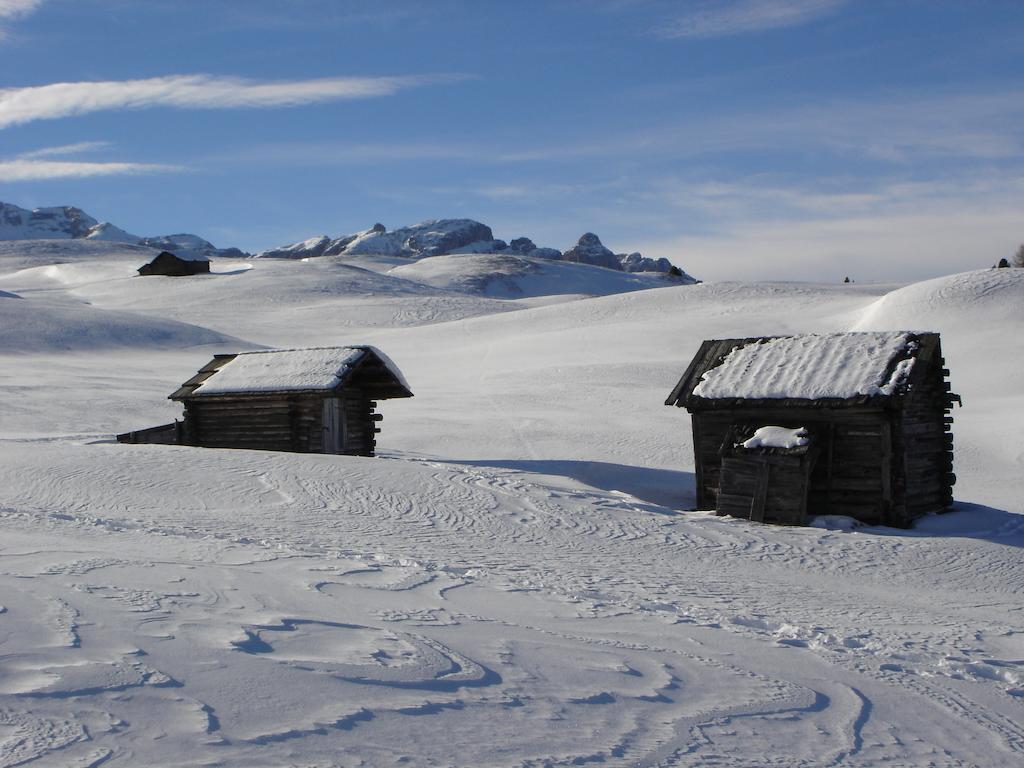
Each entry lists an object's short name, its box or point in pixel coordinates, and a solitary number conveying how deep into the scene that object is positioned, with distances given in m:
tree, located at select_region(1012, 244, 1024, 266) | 110.95
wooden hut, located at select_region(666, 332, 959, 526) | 18.83
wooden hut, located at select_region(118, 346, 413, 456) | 24.31
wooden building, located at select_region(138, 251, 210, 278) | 102.31
